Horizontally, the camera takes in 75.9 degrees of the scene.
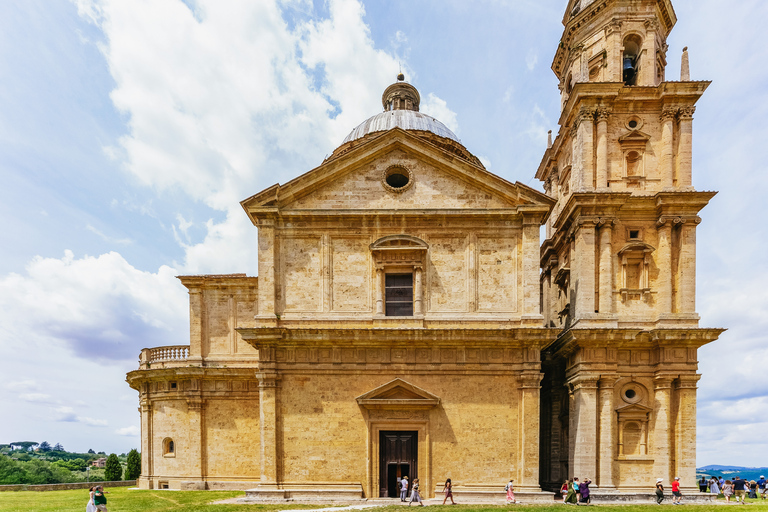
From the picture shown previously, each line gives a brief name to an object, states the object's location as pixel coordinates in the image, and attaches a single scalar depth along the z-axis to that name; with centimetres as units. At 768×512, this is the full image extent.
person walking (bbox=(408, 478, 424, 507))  1861
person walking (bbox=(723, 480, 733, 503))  2337
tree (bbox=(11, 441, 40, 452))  14619
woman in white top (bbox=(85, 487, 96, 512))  1568
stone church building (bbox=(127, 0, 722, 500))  2005
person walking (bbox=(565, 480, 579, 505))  1939
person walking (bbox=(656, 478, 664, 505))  1966
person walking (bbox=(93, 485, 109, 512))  1591
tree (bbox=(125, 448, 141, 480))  3169
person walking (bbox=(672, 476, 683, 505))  1980
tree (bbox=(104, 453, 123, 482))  3134
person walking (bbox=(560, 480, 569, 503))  2052
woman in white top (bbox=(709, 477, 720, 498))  2283
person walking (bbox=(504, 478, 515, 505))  1900
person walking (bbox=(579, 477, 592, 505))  1944
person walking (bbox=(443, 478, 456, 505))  1886
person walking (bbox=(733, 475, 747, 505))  2245
